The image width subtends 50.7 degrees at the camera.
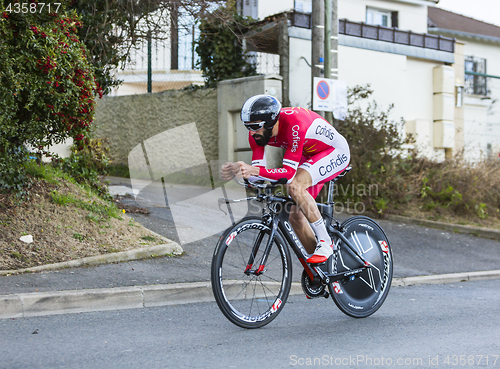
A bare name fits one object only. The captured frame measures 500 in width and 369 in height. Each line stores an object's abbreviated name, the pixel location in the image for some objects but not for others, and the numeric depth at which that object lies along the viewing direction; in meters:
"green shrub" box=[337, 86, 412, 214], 11.32
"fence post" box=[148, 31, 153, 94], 15.12
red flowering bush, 6.07
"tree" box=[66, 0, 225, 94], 8.98
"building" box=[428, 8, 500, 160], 17.98
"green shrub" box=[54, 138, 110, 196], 8.55
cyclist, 4.08
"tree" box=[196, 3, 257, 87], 13.26
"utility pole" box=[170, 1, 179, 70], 9.72
